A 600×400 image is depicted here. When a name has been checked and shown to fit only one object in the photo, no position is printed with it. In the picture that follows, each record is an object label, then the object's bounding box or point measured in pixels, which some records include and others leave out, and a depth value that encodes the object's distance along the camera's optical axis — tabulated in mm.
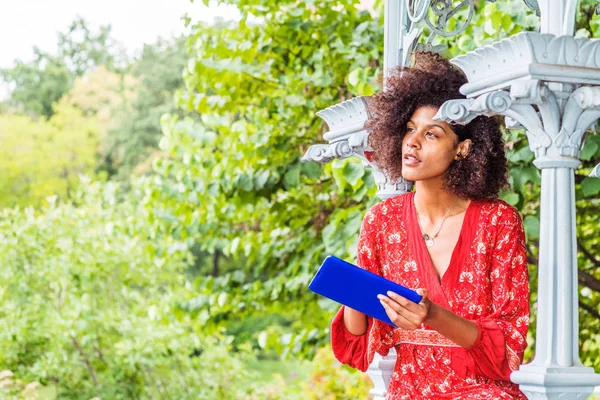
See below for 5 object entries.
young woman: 2330
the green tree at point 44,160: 25828
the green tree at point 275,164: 5516
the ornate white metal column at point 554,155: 2127
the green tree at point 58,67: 29031
